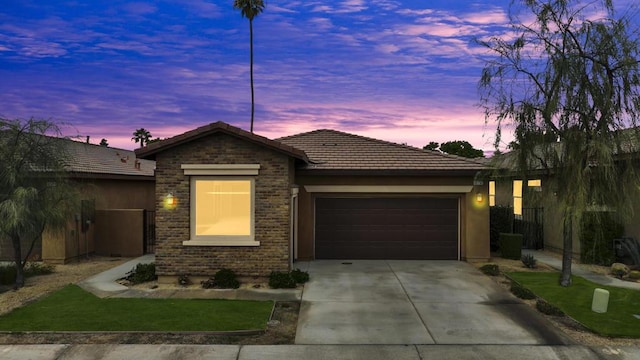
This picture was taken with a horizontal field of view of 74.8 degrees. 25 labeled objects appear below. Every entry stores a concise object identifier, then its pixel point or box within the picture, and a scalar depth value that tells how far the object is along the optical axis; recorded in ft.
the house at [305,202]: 38.09
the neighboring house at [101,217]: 46.16
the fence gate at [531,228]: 57.72
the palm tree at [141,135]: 225.15
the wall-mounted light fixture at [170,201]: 38.01
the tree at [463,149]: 185.78
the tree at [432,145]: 215.16
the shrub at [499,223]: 54.75
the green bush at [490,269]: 41.54
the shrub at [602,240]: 45.69
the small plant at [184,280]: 37.28
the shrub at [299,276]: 37.58
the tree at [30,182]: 32.65
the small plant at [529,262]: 44.42
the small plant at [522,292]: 33.35
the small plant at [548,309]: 29.43
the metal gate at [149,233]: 52.81
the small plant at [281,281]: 36.14
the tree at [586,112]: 32.45
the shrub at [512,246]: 49.65
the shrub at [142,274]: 38.01
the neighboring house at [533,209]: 36.91
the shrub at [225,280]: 36.37
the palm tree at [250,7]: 113.09
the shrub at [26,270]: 37.29
